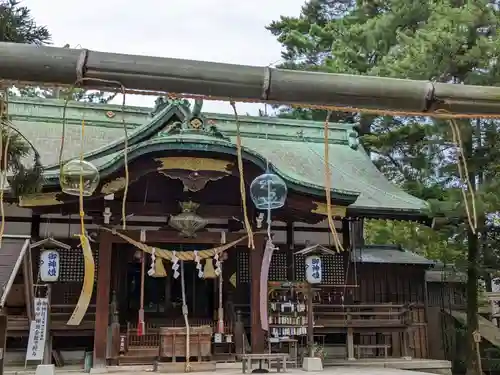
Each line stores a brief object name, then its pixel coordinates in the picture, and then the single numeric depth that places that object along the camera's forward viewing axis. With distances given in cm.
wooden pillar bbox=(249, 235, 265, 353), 1259
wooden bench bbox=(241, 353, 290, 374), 1161
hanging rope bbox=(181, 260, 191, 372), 1176
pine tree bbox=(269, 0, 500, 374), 1238
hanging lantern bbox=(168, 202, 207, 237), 1284
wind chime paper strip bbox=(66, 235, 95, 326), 1074
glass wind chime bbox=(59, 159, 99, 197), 557
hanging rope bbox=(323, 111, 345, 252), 412
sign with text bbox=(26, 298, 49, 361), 1168
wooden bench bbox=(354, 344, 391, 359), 1430
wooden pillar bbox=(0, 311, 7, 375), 653
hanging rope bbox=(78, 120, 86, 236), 447
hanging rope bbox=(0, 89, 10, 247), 392
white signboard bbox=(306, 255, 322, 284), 1395
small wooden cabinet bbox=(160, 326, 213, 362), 1191
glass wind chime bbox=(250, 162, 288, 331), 977
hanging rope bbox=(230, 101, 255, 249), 377
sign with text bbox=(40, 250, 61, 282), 1283
